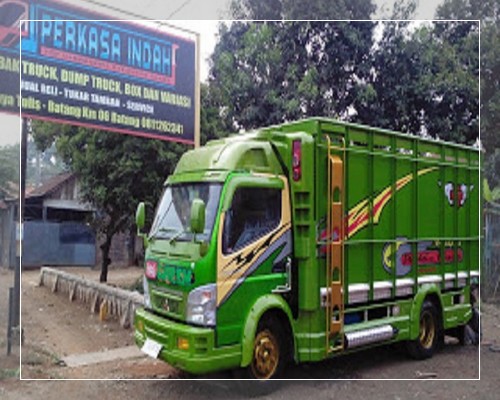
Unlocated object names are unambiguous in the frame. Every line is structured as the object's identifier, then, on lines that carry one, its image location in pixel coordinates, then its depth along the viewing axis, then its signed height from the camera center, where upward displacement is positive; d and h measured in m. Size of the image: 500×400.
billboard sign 5.76 +1.85
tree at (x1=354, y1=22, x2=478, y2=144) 6.89 +1.90
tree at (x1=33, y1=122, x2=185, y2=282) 7.01 +0.81
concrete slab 6.27 -1.61
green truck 4.88 -0.26
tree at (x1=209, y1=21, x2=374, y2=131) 6.98 +2.15
